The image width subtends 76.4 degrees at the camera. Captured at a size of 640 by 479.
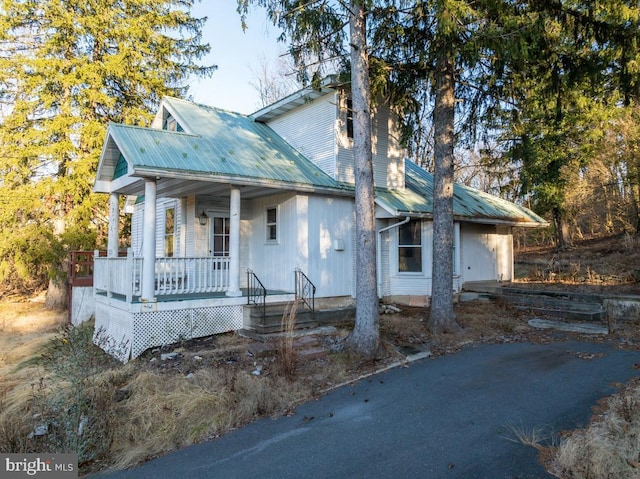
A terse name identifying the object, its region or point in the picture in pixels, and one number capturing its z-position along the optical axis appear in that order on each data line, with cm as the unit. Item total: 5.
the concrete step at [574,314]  1007
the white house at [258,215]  863
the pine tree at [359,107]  775
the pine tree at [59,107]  1548
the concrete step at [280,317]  895
